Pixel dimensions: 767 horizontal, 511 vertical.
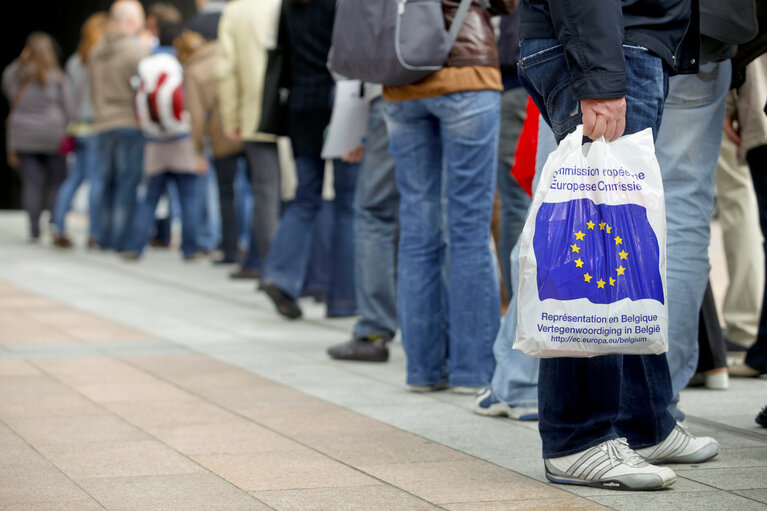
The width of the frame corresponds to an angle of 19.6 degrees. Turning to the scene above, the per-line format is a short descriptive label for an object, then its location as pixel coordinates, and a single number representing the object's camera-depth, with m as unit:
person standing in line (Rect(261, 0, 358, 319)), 12.64
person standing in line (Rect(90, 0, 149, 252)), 20.85
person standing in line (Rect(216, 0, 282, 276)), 15.66
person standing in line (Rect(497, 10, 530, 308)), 10.45
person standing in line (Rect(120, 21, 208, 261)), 19.55
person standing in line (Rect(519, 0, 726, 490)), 5.90
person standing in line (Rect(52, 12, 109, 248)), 22.60
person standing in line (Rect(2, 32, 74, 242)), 22.98
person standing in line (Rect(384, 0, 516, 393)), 8.50
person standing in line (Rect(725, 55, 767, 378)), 8.68
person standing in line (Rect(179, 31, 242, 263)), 18.23
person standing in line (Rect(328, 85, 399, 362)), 10.48
